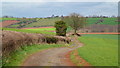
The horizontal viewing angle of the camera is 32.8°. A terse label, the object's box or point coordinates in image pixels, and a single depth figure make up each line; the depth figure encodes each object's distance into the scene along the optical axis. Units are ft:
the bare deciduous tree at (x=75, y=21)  292.92
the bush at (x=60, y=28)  196.34
